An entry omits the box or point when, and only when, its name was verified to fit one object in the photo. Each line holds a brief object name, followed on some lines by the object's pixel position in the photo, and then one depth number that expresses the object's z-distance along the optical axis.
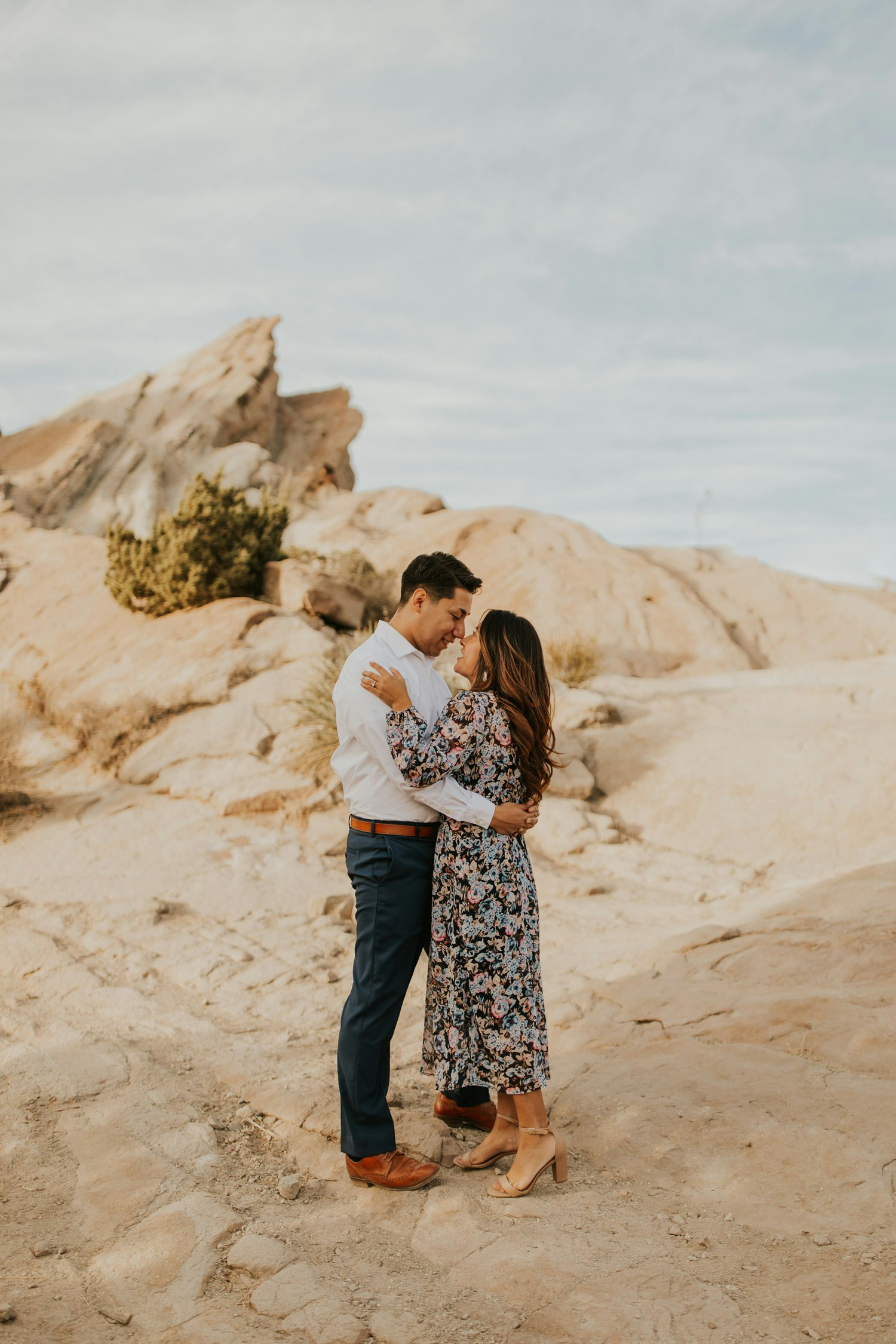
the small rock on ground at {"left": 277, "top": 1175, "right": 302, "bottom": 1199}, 3.26
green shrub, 10.58
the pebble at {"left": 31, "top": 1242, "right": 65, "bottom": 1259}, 2.84
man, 3.24
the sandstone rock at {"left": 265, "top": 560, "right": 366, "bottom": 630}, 10.43
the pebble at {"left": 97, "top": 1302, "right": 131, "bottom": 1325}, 2.50
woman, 3.22
